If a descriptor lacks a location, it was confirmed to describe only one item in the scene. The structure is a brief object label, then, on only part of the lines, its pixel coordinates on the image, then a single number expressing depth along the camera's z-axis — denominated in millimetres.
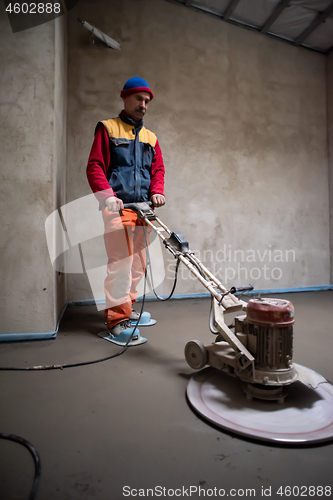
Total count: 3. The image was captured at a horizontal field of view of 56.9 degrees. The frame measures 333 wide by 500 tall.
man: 1911
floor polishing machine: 944
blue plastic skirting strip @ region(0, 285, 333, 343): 1862
